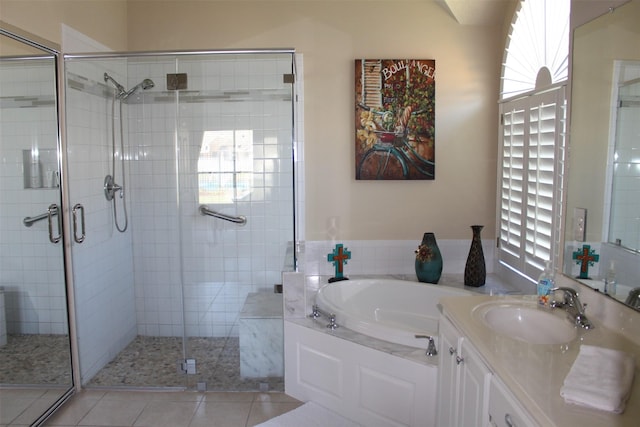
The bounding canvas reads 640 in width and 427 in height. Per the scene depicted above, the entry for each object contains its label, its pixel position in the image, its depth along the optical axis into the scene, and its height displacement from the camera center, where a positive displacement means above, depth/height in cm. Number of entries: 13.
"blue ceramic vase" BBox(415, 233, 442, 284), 346 -65
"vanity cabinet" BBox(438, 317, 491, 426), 165 -81
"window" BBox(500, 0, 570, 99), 278 +78
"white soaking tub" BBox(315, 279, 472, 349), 335 -93
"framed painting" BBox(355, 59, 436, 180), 357 +37
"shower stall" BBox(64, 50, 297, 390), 337 -30
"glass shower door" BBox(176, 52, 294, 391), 356 -17
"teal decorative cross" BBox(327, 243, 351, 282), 355 -66
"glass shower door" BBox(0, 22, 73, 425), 266 -42
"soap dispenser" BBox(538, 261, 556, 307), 207 -51
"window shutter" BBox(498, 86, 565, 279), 277 -7
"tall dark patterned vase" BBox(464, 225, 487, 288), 342 -67
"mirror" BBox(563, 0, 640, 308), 176 +5
